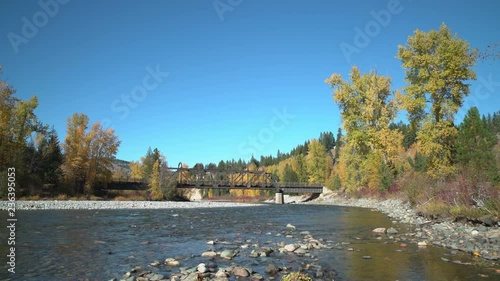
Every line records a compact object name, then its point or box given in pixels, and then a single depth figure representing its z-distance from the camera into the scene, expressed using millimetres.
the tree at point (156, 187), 60062
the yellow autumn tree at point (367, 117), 36406
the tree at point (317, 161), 85506
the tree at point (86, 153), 47000
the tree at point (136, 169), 96181
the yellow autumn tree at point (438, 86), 23844
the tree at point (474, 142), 19266
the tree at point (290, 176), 96812
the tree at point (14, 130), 37438
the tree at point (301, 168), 95619
